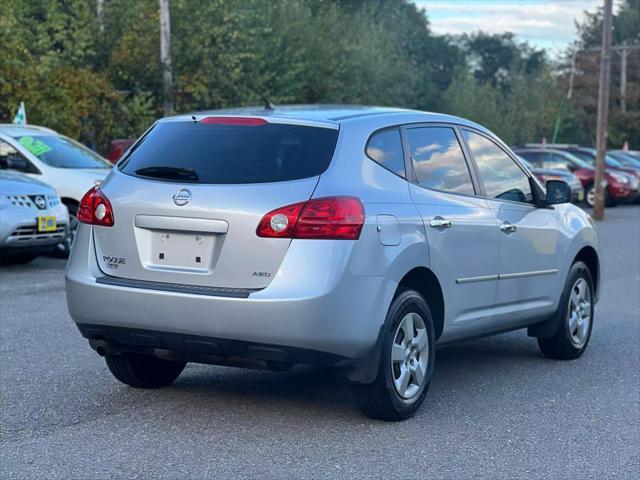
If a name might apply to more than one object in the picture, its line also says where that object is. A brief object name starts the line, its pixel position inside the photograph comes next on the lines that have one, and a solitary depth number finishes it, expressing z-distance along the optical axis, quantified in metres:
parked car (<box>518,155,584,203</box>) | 31.62
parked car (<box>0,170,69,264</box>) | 13.23
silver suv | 5.82
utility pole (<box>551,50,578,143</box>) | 65.44
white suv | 15.84
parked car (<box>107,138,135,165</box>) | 22.55
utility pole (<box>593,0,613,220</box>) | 30.55
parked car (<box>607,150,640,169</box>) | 40.78
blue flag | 20.79
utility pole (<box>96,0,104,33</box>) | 36.50
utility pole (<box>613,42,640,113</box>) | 65.62
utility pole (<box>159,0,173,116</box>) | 31.02
